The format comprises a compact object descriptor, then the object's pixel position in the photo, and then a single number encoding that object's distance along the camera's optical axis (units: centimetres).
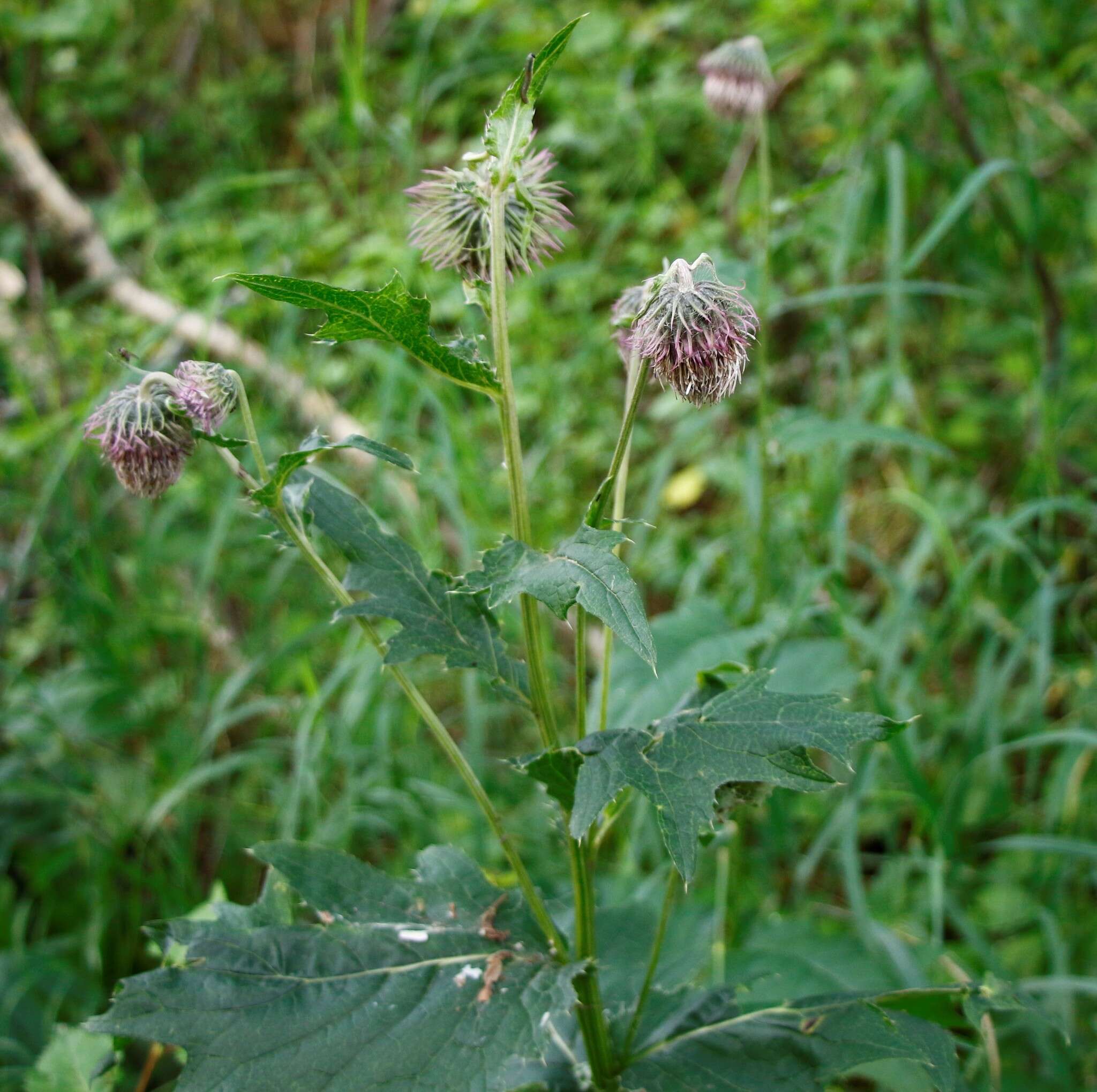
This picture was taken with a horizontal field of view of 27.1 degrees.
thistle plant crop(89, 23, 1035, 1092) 56
